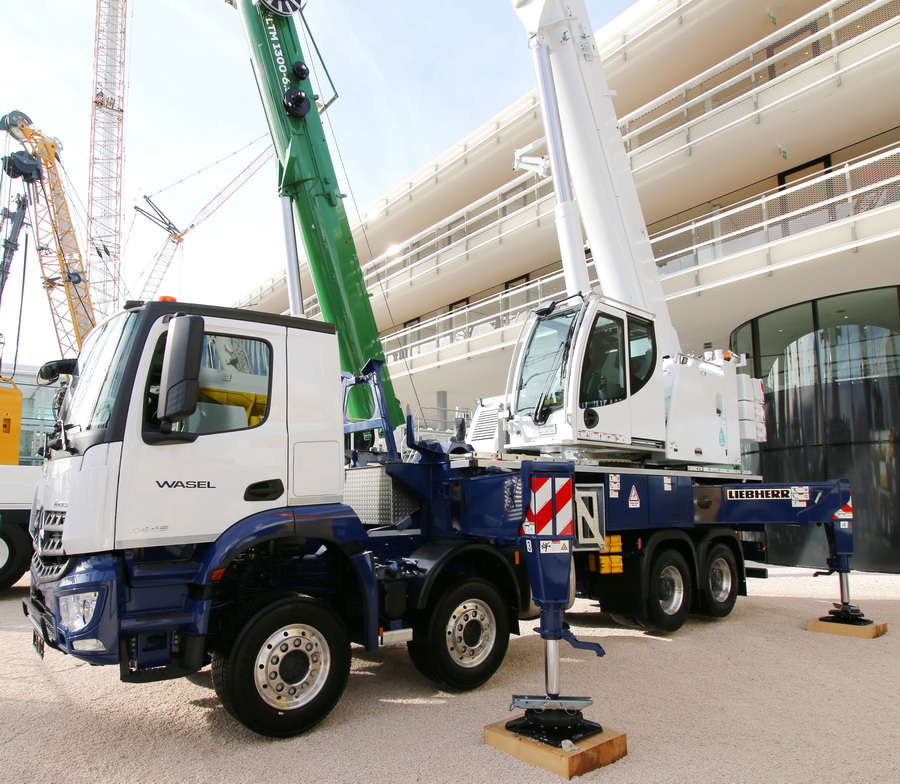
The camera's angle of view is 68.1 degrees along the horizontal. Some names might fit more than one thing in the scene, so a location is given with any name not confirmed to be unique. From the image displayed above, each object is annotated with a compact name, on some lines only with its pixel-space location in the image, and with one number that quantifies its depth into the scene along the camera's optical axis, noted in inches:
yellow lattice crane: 924.0
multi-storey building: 471.2
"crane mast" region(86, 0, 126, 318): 1742.1
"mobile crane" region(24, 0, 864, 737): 153.1
